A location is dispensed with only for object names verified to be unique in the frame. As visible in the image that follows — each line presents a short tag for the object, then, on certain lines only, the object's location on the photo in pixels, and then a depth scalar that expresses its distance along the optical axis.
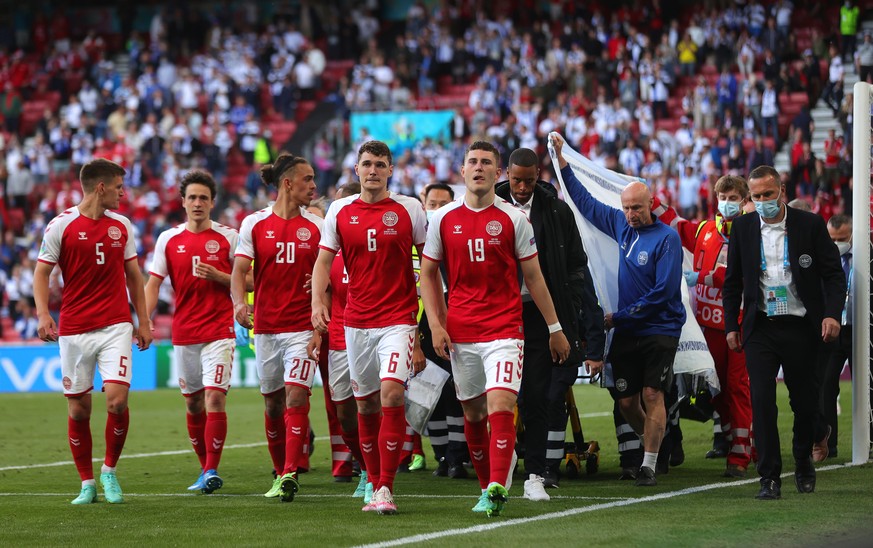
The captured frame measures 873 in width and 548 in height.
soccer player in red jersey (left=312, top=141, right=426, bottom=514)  17.02
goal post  21.53
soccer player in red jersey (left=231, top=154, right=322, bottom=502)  19.52
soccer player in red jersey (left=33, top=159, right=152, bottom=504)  19.14
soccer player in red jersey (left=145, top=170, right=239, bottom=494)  20.37
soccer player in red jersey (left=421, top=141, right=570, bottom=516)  16.73
